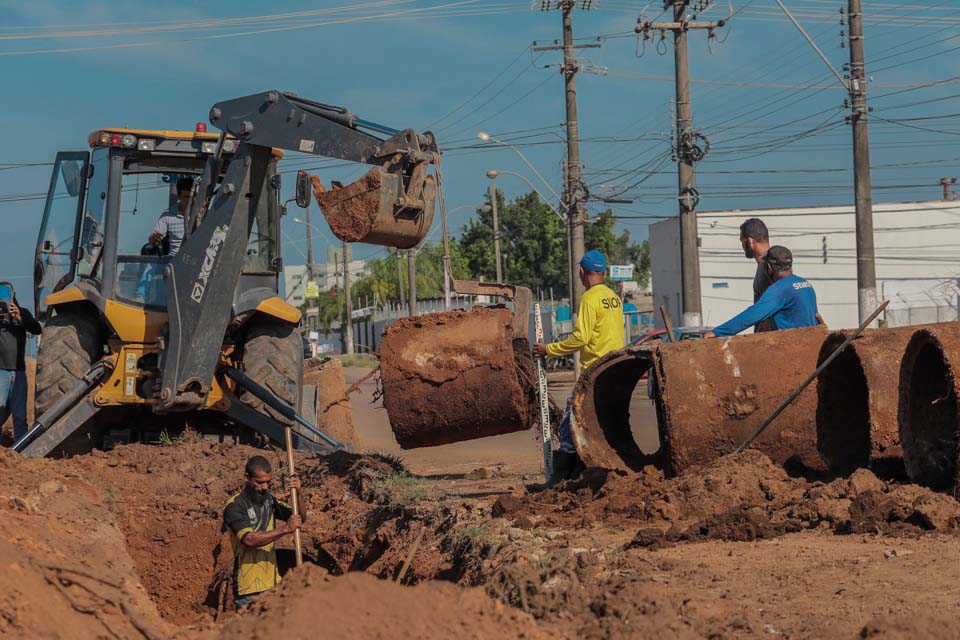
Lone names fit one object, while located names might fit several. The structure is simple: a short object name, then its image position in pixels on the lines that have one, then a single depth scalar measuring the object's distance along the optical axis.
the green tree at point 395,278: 145.17
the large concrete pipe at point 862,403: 13.51
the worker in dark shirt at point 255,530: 13.19
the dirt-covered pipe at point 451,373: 15.85
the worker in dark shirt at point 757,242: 16.16
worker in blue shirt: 15.39
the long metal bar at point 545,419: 16.51
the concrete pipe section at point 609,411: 15.66
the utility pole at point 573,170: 53.45
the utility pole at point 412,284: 81.15
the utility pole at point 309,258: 117.91
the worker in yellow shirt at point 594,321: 16.32
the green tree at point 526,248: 133.10
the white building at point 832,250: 88.16
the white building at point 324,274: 189.57
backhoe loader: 16.64
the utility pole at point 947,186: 103.27
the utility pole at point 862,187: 37.96
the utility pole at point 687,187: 43.28
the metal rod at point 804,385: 13.47
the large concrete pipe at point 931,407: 12.05
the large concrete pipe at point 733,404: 14.32
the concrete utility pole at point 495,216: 82.36
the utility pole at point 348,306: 110.89
